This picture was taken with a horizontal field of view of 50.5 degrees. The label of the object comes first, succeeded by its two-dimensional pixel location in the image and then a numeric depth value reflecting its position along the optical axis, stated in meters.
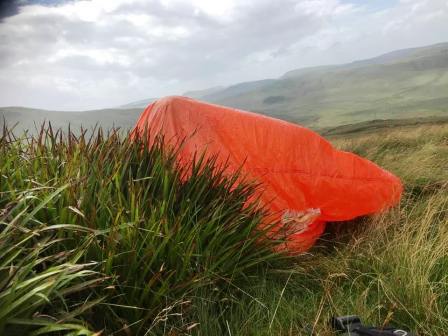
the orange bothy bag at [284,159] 3.91
